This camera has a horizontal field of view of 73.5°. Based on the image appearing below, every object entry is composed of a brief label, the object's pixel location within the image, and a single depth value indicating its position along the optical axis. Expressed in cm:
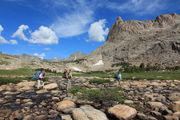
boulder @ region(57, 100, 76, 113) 636
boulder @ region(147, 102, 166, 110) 655
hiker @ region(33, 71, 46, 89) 1172
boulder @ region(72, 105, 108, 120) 529
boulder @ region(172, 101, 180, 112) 611
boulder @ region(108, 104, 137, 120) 551
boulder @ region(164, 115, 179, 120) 527
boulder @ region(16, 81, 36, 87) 1294
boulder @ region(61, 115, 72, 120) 550
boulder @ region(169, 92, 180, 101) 782
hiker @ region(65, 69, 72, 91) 1063
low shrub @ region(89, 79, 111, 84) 1531
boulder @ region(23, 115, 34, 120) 548
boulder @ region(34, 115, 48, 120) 551
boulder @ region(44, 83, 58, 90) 1191
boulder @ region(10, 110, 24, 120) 552
